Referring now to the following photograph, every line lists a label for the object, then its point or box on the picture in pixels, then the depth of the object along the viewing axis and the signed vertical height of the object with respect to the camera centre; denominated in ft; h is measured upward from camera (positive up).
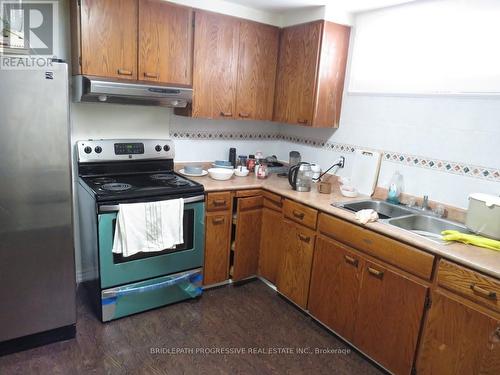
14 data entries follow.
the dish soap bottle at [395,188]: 8.33 -1.39
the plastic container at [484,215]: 6.03 -1.37
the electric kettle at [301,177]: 8.80 -1.37
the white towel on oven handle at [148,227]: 7.27 -2.40
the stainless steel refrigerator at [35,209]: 5.86 -1.84
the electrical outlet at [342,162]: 9.77 -1.04
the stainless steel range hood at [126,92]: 7.38 +0.32
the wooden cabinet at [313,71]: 9.06 +1.25
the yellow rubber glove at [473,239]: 5.85 -1.73
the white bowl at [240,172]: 10.01 -1.53
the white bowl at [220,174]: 9.32 -1.51
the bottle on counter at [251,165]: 10.82 -1.43
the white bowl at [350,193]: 8.67 -1.65
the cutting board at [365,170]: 8.82 -1.13
